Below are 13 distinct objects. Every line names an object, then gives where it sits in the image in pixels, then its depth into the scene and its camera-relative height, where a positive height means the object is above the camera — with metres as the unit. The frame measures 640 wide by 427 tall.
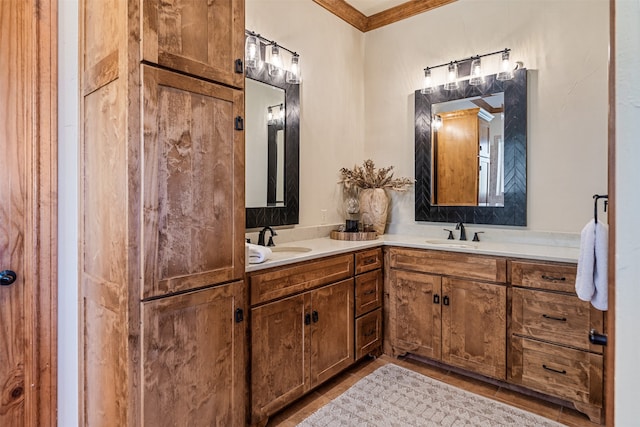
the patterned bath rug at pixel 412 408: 2.11 -1.21
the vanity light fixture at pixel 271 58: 2.58 +1.13
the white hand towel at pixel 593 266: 1.50 -0.23
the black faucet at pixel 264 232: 2.63 -0.18
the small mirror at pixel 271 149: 2.62 +0.46
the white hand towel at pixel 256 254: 1.99 -0.24
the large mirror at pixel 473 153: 2.84 +0.48
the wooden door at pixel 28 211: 1.47 -0.01
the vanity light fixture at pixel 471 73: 2.86 +1.14
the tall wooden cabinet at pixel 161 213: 1.34 -0.01
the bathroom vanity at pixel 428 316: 2.09 -0.69
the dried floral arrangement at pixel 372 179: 3.37 +0.29
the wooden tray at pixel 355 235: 3.05 -0.20
